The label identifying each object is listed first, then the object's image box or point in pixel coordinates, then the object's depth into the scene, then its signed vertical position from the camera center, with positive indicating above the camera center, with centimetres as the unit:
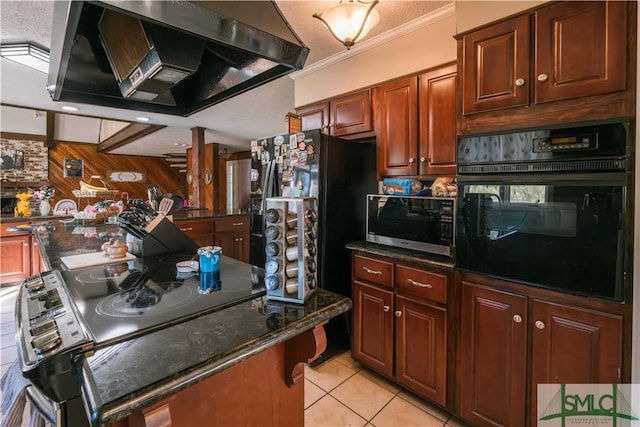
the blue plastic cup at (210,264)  121 -24
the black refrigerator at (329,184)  228 +20
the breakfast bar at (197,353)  59 -33
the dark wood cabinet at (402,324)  173 -74
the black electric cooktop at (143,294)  81 -30
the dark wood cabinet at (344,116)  243 +81
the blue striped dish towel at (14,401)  92 -60
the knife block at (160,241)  164 -18
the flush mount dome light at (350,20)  158 +102
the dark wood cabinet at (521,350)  122 -65
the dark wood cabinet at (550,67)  118 +63
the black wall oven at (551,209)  117 -1
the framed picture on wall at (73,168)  754 +106
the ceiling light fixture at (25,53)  221 +118
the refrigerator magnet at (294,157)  239 +42
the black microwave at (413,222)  178 -9
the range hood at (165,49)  85 +58
